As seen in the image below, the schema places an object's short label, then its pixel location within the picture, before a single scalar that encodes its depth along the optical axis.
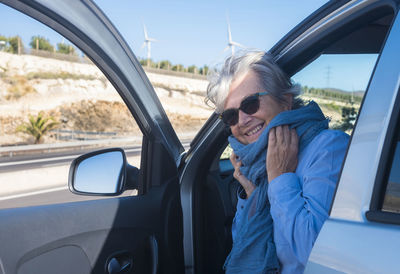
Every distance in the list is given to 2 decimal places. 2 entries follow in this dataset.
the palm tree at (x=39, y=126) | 12.76
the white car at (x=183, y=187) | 1.04
